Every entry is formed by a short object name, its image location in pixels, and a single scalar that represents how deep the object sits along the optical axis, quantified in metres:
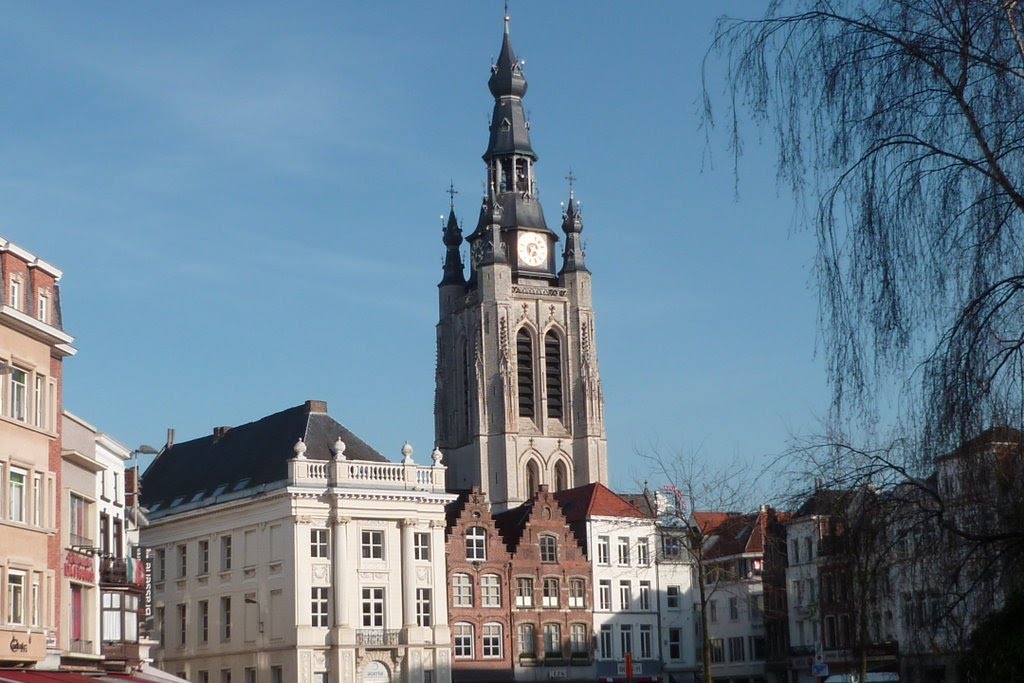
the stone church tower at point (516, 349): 107.19
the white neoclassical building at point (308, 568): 65.31
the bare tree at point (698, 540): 55.16
